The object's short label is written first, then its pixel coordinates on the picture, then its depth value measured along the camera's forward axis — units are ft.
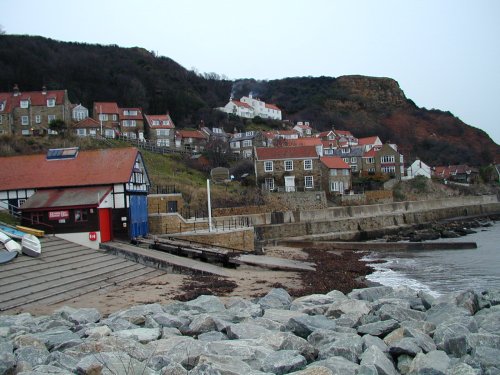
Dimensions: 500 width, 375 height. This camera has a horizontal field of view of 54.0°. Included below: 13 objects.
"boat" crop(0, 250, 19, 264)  53.27
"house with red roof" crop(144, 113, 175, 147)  224.88
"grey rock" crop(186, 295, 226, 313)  37.65
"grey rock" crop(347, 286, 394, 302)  42.73
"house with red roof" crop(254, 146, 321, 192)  158.92
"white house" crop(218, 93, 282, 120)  342.23
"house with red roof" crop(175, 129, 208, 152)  218.98
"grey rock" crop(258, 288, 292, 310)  39.37
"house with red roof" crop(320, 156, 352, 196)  165.37
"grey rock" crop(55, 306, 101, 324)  33.71
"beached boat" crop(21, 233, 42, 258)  58.29
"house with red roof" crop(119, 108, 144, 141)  231.30
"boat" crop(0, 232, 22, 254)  56.75
